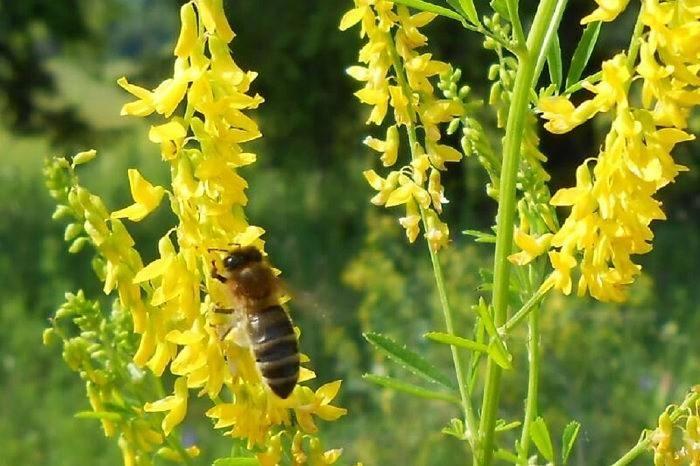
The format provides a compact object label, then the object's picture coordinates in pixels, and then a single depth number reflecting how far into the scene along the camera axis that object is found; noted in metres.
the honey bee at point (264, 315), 0.26
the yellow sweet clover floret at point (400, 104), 0.27
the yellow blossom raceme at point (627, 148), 0.24
